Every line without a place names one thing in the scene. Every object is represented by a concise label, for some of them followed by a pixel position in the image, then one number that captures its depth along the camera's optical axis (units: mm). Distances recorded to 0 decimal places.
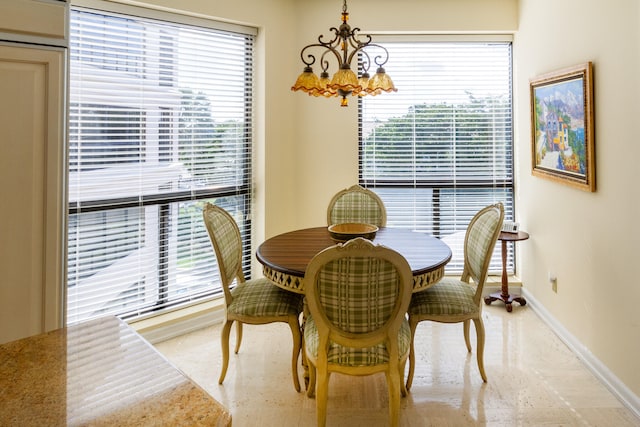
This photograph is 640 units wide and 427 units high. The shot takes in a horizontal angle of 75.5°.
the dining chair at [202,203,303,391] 2336
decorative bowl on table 2586
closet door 1411
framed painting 2590
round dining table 2115
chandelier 2154
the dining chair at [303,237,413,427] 1678
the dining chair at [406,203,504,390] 2332
